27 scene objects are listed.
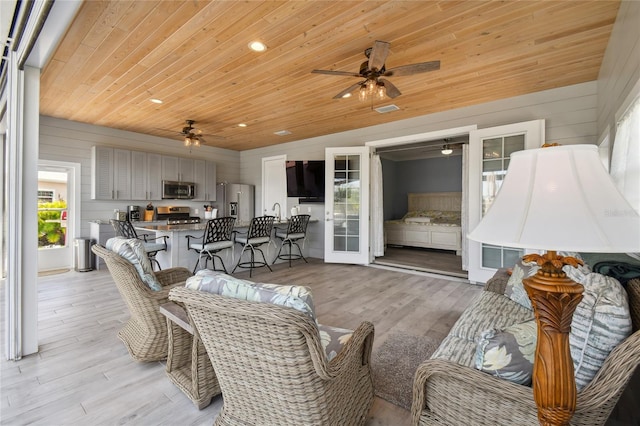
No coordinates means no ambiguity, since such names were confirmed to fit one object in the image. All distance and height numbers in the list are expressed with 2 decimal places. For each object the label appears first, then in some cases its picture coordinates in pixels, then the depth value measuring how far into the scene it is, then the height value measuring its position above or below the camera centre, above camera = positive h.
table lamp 0.71 -0.04
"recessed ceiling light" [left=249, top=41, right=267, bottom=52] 2.69 +1.59
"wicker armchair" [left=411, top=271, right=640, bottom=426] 0.91 -0.68
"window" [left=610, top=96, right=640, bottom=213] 1.86 +0.43
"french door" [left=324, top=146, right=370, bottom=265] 5.49 +0.13
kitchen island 4.11 -0.53
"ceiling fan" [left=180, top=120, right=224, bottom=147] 5.13 +1.40
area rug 1.84 -1.15
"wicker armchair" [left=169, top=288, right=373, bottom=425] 1.04 -0.65
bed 6.95 -0.31
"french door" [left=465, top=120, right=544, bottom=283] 4.02 +0.52
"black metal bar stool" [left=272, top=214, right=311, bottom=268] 5.45 -0.43
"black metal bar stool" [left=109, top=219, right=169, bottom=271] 3.98 -0.34
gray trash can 5.03 -0.79
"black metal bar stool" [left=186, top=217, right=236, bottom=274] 4.10 -0.42
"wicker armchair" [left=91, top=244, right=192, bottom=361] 1.99 -0.72
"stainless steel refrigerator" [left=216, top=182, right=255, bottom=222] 7.36 +0.31
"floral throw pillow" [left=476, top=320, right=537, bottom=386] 1.07 -0.54
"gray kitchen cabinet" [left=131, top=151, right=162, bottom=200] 5.86 +0.73
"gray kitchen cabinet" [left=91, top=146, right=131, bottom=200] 5.39 +0.72
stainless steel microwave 6.27 +0.48
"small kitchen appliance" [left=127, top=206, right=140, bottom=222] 5.86 -0.05
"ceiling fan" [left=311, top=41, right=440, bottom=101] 2.53 +1.33
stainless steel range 6.23 -0.10
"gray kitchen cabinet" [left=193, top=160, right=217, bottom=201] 6.84 +0.78
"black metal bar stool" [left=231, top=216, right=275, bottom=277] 4.72 -0.44
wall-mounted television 6.26 +0.70
